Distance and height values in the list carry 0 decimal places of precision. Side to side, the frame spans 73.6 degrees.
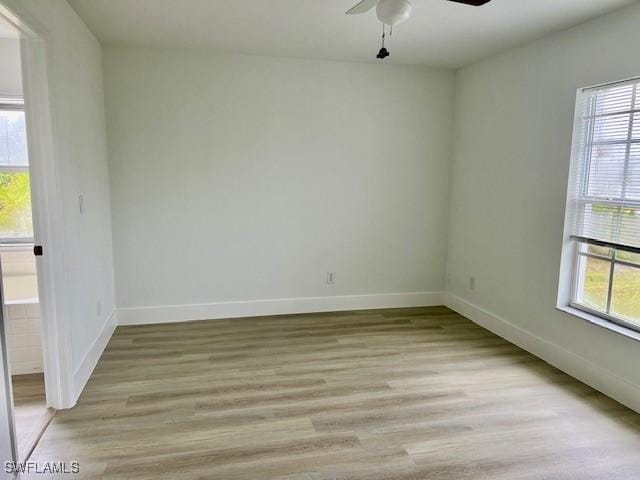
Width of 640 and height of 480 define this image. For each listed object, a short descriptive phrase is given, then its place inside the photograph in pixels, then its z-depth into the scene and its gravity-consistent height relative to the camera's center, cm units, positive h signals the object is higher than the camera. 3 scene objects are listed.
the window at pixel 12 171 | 399 +11
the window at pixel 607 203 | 282 -8
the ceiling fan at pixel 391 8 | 229 +97
